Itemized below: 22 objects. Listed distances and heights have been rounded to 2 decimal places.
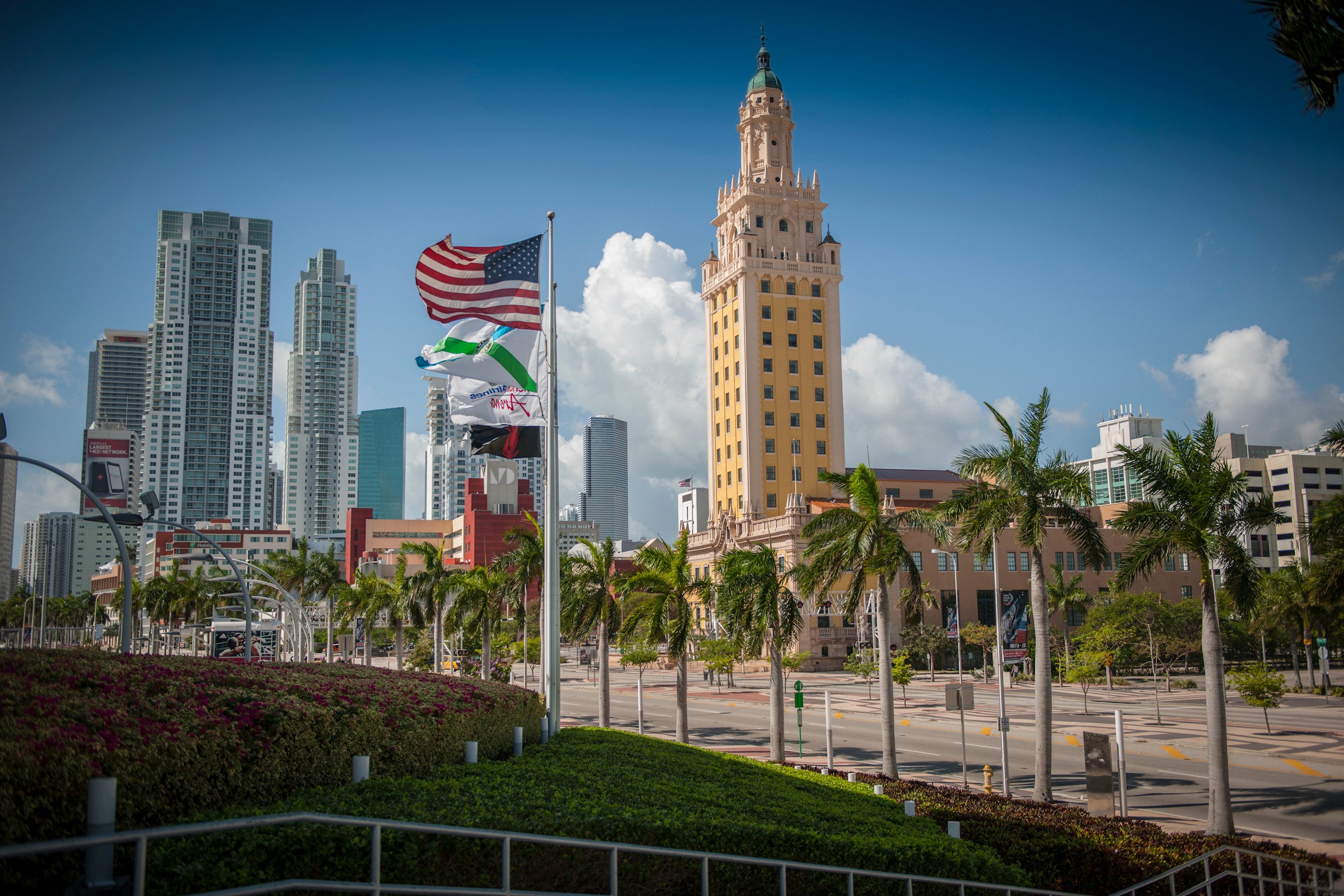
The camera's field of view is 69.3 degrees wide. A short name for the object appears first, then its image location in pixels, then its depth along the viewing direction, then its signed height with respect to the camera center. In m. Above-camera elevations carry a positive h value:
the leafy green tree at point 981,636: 80.31 -5.42
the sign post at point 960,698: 26.34 -3.45
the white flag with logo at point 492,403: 23.22 +4.05
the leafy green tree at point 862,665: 54.75 -5.77
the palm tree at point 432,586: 52.81 -0.68
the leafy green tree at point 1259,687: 41.28 -5.06
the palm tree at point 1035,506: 24.39 +1.65
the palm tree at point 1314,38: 10.59 +5.76
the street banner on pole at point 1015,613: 74.94 -3.59
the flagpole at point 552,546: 22.48 +0.64
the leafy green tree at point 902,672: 49.91 -5.23
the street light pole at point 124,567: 24.39 +0.27
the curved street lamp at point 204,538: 32.12 +1.39
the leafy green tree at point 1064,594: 73.14 -1.90
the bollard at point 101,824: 7.45 -1.95
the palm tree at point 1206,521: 21.59 +1.07
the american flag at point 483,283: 22.91 +6.90
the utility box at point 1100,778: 21.78 -4.66
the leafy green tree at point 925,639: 82.50 -5.88
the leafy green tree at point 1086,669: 50.41 -5.27
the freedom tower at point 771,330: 98.31 +24.75
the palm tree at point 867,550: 27.09 +0.58
